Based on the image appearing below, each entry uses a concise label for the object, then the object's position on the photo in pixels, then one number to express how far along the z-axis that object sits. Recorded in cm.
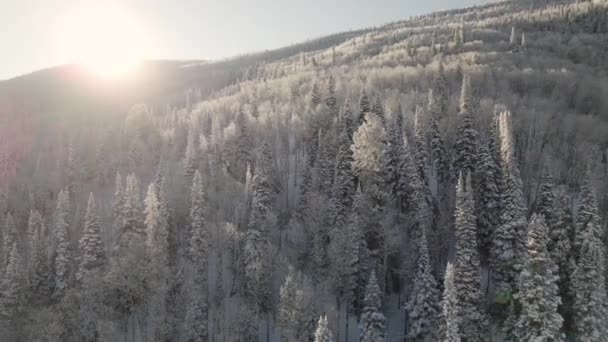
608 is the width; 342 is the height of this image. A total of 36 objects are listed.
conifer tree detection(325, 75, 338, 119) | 11206
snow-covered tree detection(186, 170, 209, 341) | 6294
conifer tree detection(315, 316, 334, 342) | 4869
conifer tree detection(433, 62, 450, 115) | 11586
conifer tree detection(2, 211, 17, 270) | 8150
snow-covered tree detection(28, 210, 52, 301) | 7456
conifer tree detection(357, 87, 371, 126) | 9375
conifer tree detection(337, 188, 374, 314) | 6612
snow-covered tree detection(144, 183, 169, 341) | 6309
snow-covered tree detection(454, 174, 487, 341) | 5747
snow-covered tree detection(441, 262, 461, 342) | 5212
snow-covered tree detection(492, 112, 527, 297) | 6159
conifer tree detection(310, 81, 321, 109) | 13200
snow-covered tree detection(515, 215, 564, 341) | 5206
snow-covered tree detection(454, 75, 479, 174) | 7956
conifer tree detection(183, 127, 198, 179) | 9969
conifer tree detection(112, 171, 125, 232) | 7711
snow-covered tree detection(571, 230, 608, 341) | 5391
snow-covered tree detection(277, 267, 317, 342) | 5844
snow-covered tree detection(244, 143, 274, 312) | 6869
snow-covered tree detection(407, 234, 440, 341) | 5906
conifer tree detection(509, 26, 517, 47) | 19210
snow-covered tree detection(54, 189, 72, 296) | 7275
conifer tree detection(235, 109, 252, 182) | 10214
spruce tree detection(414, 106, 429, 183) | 8069
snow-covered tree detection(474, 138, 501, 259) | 7031
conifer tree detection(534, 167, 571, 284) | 6066
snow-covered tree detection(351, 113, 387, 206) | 7500
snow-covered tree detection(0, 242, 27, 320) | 6988
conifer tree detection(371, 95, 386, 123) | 9199
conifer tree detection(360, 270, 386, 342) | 5900
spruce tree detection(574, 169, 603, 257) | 6012
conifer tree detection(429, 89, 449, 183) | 8781
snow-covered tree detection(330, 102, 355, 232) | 7344
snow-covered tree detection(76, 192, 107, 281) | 7100
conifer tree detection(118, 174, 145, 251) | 7131
